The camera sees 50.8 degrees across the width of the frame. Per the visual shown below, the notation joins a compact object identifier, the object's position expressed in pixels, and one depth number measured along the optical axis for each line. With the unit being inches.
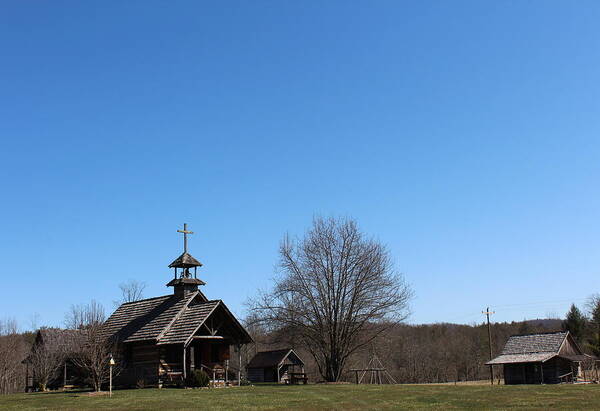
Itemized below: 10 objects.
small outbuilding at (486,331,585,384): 2273.6
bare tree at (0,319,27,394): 2107.5
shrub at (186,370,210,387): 1529.3
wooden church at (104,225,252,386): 1646.2
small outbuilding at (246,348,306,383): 2484.0
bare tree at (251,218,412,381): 1952.5
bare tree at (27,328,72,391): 1791.2
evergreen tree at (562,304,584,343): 3641.7
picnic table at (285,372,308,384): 1880.4
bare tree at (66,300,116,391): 1402.6
